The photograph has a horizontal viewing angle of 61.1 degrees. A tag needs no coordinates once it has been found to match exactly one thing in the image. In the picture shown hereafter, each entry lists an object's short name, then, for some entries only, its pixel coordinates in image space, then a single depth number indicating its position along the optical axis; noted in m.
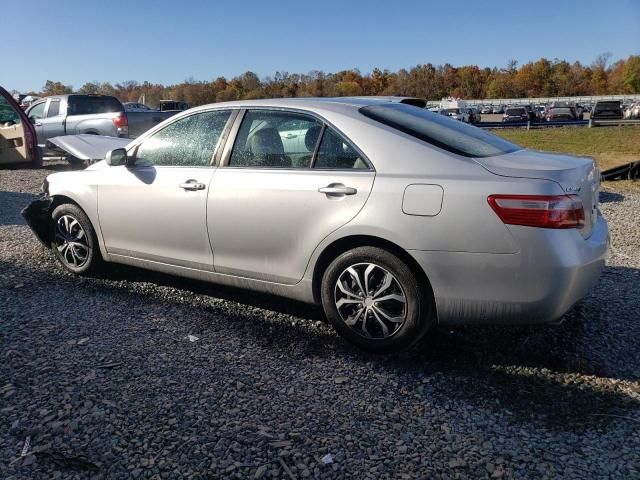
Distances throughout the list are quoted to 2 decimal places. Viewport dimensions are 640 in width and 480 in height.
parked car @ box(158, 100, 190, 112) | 29.16
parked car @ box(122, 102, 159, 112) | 29.81
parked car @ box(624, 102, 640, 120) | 38.41
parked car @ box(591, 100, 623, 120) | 36.00
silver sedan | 3.04
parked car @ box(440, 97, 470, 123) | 38.88
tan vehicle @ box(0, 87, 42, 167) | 10.96
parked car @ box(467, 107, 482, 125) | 38.67
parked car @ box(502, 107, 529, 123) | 41.26
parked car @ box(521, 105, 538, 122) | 41.79
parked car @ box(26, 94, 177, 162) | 14.27
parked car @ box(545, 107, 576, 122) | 41.09
